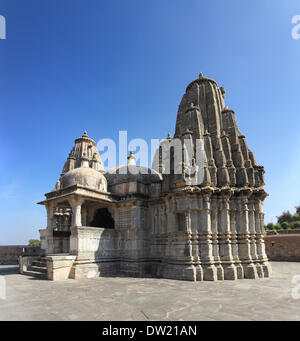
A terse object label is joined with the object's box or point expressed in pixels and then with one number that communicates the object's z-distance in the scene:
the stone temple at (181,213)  15.27
